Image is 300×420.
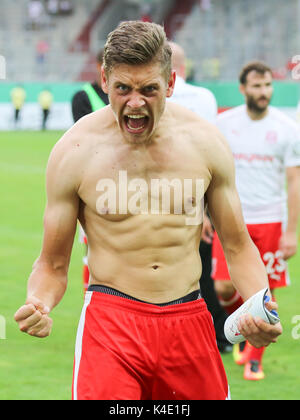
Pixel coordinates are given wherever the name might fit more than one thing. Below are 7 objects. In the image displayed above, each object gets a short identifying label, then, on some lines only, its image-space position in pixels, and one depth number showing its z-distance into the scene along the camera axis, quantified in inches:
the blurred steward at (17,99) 1523.9
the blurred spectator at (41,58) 1678.2
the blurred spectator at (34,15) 1782.7
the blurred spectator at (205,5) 1704.0
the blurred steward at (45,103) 1528.1
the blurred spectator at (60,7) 1817.2
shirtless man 137.0
